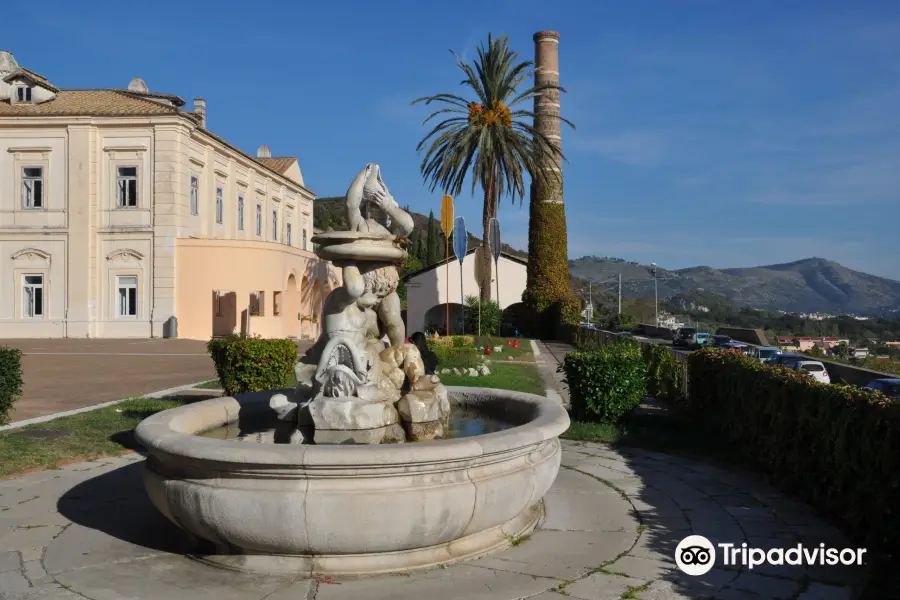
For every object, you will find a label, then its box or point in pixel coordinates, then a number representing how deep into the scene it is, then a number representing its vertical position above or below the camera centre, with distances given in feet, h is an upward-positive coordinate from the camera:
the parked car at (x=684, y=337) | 153.28 -3.63
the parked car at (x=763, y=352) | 101.89 -4.75
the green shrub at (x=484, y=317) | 115.85 +0.87
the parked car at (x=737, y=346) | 112.51 -4.41
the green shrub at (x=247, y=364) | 38.99 -2.06
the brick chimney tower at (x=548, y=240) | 129.70 +14.55
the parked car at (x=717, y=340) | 134.27 -3.97
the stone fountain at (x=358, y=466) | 15.24 -3.15
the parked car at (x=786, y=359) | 86.17 -4.95
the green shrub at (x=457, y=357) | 60.85 -2.97
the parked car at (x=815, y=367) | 71.36 -5.17
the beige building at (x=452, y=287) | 138.82 +6.90
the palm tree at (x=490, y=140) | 111.65 +28.34
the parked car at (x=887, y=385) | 50.60 -4.89
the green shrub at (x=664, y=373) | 46.32 -3.57
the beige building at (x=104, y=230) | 100.12 +13.59
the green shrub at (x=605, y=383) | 36.99 -3.20
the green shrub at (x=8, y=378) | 34.50 -2.38
